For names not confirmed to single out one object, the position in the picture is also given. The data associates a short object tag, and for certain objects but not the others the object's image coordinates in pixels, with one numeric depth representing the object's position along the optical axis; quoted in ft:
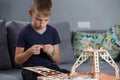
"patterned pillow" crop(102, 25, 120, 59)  9.12
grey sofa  7.57
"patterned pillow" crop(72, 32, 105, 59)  9.05
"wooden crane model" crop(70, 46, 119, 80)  4.53
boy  5.68
